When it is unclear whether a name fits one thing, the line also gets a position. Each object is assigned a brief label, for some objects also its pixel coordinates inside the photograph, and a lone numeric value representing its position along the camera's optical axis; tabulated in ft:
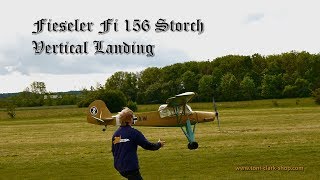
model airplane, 72.73
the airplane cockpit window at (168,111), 78.84
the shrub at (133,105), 242.58
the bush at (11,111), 254.47
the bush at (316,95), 251.23
